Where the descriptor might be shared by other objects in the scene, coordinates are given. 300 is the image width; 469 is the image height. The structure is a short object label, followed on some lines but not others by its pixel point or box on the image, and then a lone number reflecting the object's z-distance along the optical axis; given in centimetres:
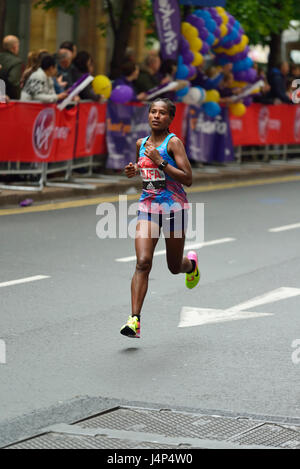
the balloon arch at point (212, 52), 1989
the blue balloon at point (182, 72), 1975
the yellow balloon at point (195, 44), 1989
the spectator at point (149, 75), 1905
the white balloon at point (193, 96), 1995
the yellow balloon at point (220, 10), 2080
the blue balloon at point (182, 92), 1978
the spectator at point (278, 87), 2362
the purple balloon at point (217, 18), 2036
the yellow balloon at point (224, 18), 2064
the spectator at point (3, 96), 1482
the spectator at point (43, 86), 1596
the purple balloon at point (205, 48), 2012
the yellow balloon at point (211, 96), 2066
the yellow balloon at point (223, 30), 2044
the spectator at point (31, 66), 1633
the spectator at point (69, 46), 1759
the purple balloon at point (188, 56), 1975
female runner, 762
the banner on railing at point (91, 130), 1719
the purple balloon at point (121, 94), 1803
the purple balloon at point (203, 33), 2003
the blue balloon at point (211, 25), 2008
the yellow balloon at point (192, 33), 1995
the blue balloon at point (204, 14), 2025
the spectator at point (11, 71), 1564
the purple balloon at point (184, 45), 1980
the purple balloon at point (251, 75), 2152
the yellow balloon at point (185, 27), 2012
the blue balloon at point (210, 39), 2014
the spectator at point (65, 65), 1734
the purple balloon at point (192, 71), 1991
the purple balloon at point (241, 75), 2145
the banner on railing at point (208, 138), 2066
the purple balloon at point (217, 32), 2027
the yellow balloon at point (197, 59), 1997
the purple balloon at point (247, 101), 2194
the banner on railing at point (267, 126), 2250
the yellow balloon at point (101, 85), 1756
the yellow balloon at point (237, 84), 2167
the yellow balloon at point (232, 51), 2095
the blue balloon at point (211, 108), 2069
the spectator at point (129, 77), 1841
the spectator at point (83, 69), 1741
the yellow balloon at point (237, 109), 2161
